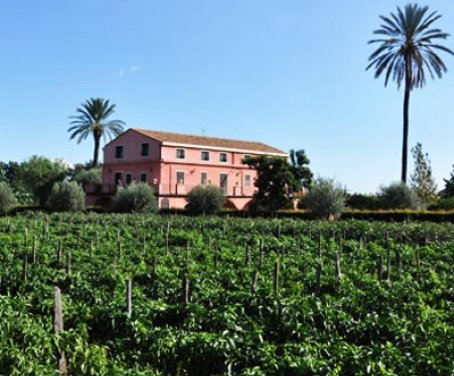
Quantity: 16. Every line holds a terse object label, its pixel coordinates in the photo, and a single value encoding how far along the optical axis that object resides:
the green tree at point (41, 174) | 59.28
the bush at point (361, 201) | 42.34
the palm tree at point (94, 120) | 54.78
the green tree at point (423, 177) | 45.94
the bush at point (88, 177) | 53.78
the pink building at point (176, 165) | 48.41
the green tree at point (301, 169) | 40.56
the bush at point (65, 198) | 41.78
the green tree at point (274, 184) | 39.00
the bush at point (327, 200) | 33.66
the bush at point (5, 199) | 41.41
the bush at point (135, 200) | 40.16
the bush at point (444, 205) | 36.34
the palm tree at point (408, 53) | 36.20
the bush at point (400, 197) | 36.00
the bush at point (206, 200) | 39.81
